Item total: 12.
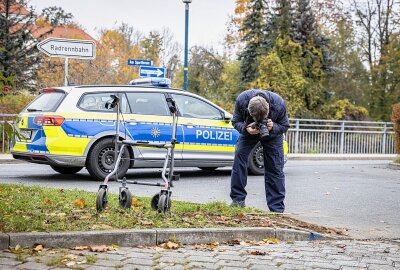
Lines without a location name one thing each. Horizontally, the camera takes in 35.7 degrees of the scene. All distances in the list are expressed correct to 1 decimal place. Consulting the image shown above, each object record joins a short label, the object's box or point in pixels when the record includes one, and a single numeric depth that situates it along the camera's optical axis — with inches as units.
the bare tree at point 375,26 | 1628.9
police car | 429.7
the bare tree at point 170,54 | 2225.6
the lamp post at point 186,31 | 821.9
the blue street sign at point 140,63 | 793.8
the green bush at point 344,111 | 1302.9
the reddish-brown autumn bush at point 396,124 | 729.6
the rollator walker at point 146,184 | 255.4
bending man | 294.4
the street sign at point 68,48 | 655.8
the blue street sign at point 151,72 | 811.4
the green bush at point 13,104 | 714.8
